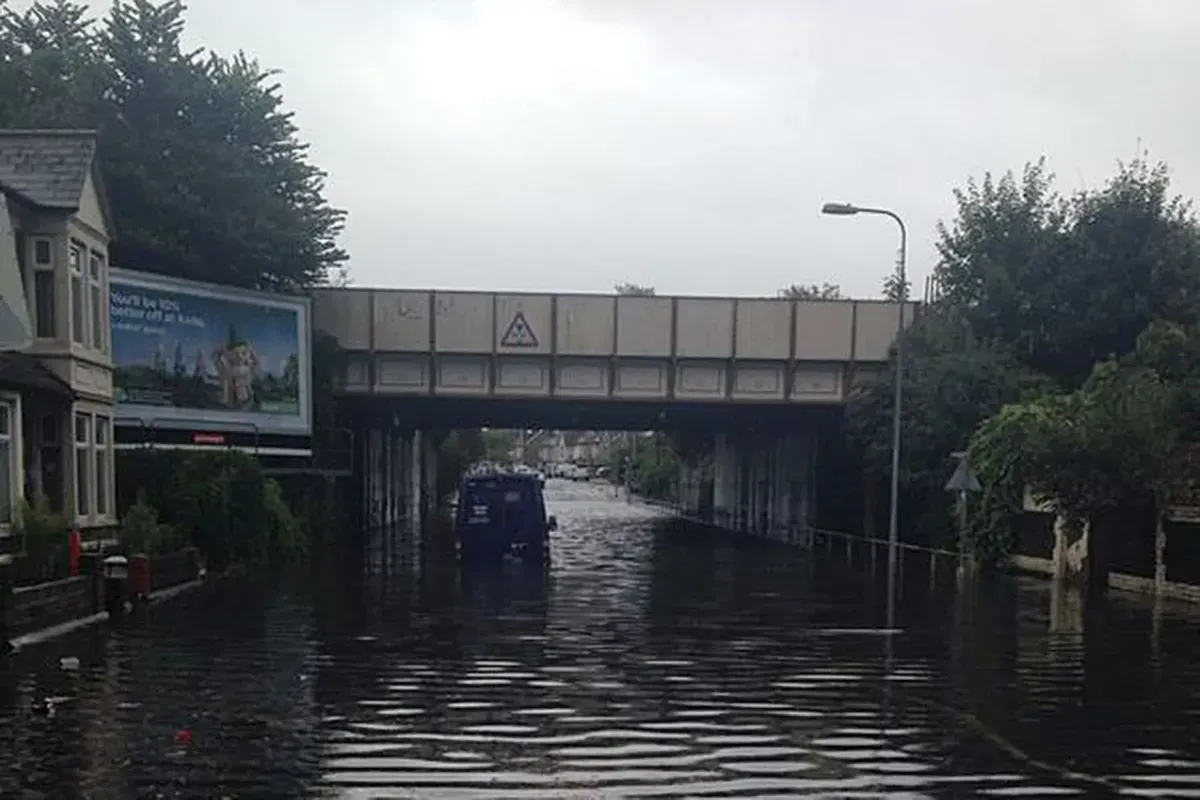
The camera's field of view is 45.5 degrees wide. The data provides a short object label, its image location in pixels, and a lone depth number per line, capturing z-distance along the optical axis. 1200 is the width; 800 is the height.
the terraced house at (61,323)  25.94
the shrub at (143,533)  26.91
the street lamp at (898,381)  28.67
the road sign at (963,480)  32.69
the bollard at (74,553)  22.48
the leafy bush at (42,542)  21.58
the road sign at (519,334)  44.59
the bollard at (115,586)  21.97
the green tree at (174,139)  42.19
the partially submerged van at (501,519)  36.75
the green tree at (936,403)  41.50
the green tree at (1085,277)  42.03
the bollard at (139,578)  23.67
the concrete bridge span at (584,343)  44.72
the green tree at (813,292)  96.60
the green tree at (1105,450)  29.16
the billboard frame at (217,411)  36.03
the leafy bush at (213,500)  31.66
